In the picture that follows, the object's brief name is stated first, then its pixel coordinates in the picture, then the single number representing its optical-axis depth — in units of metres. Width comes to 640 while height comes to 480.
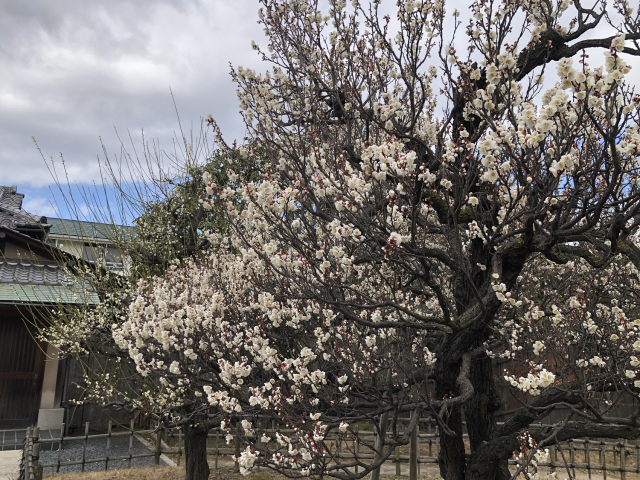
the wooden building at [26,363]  10.48
